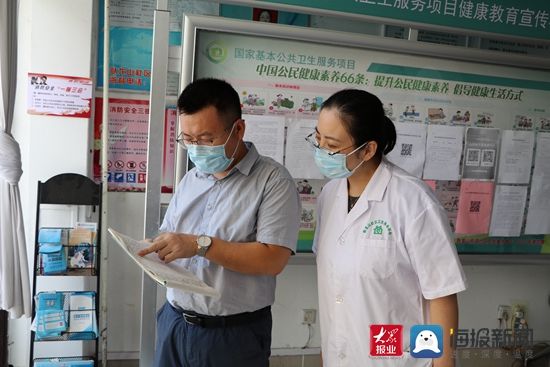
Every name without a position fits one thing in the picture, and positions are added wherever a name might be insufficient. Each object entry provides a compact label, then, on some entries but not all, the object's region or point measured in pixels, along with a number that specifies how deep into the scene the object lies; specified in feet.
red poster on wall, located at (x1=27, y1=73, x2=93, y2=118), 7.72
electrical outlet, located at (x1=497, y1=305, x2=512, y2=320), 9.85
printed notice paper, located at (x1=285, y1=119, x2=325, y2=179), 7.59
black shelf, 7.54
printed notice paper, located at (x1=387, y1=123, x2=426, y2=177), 8.08
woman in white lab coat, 4.08
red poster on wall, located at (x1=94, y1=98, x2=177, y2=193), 8.13
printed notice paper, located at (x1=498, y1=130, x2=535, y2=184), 8.57
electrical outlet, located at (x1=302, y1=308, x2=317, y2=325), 8.93
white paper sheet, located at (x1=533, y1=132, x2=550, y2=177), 8.70
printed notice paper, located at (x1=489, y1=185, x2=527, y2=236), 8.65
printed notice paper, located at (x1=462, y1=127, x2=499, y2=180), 8.42
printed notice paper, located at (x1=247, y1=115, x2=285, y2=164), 7.39
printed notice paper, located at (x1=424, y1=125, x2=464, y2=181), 8.21
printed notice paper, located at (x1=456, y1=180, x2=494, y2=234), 8.55
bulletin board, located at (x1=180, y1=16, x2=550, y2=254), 7.09
